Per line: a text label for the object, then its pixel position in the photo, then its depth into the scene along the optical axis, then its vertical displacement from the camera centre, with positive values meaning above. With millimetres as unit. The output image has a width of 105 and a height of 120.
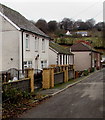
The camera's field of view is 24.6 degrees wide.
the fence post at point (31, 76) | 15383 -797
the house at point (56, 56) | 35094 +1125
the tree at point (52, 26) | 64975 +10413
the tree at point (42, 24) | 59894 +10206
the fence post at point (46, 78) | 18203 -1093
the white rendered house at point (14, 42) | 21062 +1908
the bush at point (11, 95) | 10602 -1421
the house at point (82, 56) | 53322 +1582
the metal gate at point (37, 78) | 16922 -1058
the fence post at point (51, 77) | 19283 -1079
